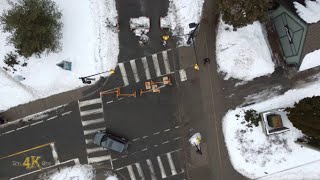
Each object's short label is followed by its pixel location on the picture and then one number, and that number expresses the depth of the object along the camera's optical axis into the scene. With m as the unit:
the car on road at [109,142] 38.09
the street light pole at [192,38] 38.44
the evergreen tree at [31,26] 34.66
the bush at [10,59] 37.38
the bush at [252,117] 39.34
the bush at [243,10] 33.56
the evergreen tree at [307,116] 35.39
